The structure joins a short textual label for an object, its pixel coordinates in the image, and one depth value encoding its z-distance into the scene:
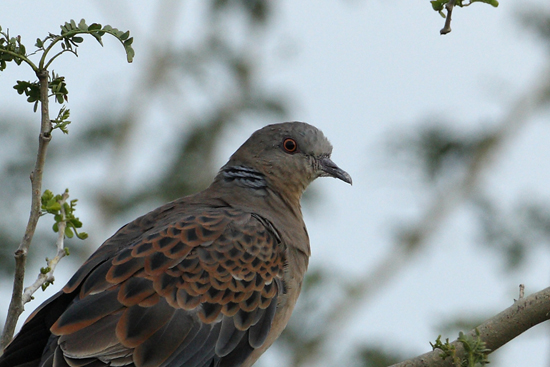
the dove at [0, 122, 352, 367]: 7.95
